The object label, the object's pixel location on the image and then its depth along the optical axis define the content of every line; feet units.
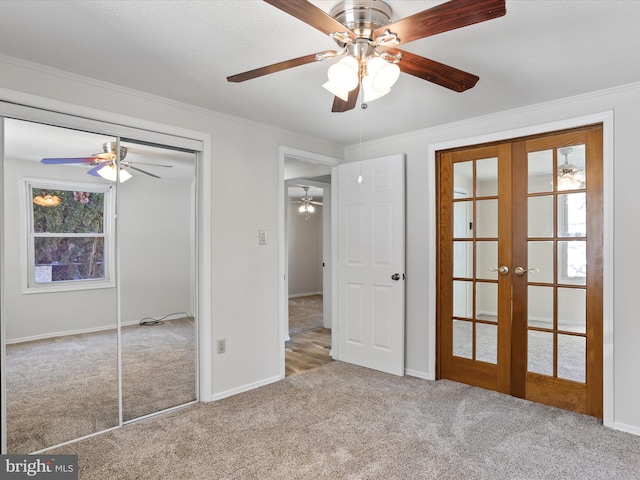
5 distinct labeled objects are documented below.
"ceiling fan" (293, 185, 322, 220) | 28.75
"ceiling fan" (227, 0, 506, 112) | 4.67
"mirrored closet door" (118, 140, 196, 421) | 9.30
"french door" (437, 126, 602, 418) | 9.69
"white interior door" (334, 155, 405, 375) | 12.60
